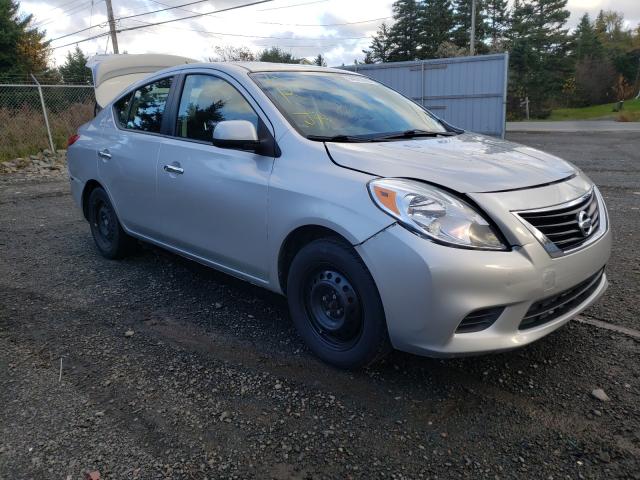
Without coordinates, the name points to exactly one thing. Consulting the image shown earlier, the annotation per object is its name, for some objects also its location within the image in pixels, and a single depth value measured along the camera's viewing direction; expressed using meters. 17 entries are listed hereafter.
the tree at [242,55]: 34.47
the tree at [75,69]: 34.34
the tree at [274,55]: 42.34
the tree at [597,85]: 48.44
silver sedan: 2.34
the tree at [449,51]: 34.47
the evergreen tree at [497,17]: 53.16
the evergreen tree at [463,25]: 48.97
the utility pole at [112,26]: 26.19
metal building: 14.30
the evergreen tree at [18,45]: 28.66
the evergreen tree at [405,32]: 49.25
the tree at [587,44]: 52.54
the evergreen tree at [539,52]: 46.62
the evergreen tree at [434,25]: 48.59
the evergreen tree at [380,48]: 51.41
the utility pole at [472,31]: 28.46
